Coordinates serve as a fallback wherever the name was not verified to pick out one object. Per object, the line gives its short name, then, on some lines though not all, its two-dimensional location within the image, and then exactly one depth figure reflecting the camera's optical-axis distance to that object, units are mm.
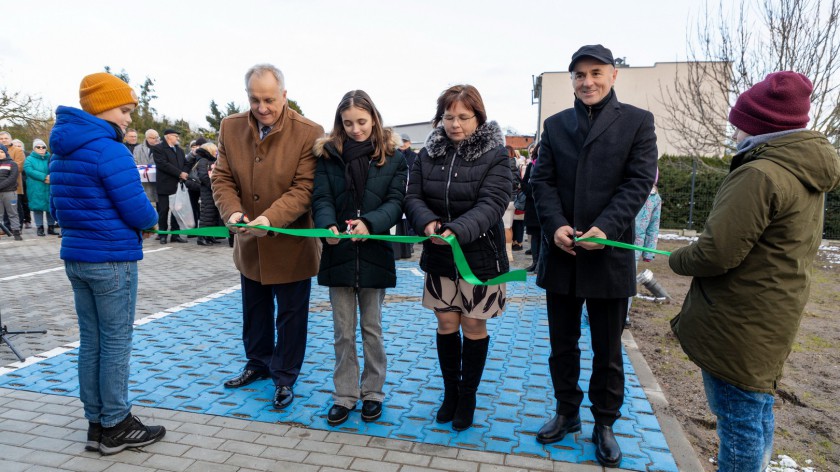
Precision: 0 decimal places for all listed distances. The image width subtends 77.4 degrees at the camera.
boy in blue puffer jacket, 2914
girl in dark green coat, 3373
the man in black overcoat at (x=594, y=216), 2945
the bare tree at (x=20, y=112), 25656
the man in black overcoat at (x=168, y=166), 11320
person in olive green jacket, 2162
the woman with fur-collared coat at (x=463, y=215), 3189
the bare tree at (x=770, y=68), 10516
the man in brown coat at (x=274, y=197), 3502
